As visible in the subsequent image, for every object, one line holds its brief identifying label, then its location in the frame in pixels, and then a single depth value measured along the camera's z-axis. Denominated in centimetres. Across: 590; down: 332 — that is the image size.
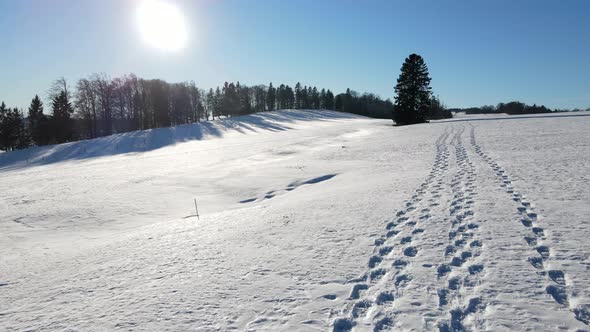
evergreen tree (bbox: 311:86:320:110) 11138
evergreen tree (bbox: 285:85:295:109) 10712
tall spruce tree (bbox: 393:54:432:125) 4247
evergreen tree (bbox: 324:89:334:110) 10788
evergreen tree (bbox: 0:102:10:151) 4934
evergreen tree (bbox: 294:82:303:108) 10975
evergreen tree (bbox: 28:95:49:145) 4938
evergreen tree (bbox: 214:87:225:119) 8931
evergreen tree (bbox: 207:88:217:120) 9719
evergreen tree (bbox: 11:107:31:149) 5088
